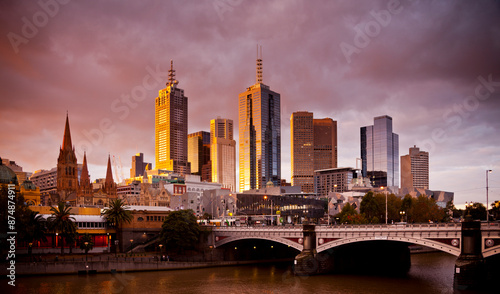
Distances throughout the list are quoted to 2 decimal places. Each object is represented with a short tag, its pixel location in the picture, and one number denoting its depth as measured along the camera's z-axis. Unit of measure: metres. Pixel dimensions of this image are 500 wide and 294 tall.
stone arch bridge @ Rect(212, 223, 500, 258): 71.38
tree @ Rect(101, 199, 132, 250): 117.44
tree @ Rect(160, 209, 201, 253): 111.81
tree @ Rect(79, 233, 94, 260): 105.96
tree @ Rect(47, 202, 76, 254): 101.88
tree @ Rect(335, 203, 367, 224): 139.90
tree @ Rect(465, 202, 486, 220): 175.98
